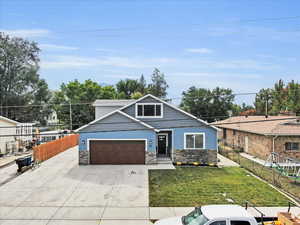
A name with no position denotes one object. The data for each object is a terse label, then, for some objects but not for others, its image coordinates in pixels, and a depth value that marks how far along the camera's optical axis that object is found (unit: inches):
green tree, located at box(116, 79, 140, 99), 2667.3
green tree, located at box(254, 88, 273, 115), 1875.0
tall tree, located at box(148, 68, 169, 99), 2527.1
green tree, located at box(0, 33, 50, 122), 1534.2
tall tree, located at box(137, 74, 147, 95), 2630.2
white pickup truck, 290.8
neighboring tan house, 862.5
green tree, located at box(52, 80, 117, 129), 1854.1
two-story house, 831.1
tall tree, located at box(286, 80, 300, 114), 1456.3
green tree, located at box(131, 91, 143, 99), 2217.8
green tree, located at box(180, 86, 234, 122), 1759.4
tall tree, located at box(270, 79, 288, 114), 1602.1
